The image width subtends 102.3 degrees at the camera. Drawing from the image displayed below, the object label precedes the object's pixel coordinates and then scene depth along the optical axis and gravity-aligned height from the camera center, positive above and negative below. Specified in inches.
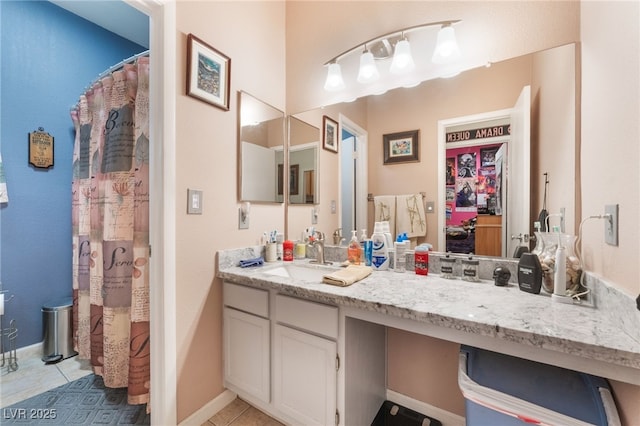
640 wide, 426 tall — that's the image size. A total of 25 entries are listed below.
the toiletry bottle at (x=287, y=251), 69.2 -10.6
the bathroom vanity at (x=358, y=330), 28.5 -16.4
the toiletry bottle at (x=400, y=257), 55.4 -9.8
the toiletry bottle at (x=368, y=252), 59.4 -9.3
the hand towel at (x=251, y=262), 61.2 -12.2
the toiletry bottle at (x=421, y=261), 52.7 -10.1
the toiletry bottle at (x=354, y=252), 62.2 -9.8
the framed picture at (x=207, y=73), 53.5 +30.5
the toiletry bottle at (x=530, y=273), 40.5 -9.9
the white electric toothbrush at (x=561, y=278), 36.9 -9.7
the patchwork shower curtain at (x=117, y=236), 57.4 -6.1
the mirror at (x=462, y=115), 43.6 +19.4
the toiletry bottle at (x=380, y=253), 57.0 -9.2
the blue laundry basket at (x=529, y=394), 28.8 -22.4
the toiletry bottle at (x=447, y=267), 51.5 -11.1
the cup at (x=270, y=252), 68.1 -10.7
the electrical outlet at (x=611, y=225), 31.2 -1.7
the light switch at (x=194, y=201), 53.5 +2.2
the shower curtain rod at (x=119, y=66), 60.3 +36.8
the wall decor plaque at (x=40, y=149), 80.3 +20.0
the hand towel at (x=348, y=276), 45.9 -12.1
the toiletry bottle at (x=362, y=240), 62.8 -7.0
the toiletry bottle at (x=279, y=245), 71.2 -9.4
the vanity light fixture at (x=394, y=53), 52.6 +35.8
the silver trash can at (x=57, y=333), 77.9 -37.2
